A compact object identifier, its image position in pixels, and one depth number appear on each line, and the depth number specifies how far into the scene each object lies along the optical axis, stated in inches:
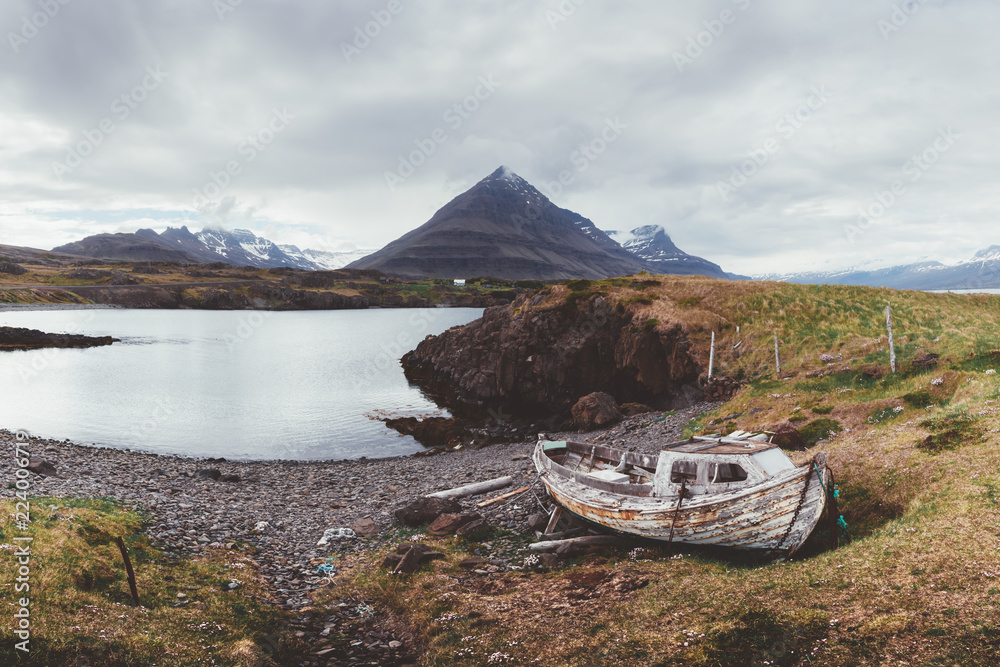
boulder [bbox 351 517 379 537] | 892.2
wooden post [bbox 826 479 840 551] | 550.0
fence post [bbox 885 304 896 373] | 1117.7
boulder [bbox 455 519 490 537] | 830.9
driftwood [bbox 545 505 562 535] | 804.0
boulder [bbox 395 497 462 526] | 914.1
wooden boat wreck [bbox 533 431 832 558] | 555.8
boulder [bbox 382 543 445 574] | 693.3
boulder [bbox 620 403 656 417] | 1758.1
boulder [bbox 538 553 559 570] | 694.1
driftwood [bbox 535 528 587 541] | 775.7
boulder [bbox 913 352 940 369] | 1093.8
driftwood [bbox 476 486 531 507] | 995.3
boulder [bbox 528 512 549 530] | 840.9
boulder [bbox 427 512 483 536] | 859.4
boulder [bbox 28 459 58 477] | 1086.4
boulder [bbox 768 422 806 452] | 881.5
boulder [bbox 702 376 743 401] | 1534.9
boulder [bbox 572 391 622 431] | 1702.8
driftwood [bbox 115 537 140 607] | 504.2
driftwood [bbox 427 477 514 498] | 1091.9
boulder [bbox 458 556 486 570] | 708.7
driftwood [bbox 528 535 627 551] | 719.7
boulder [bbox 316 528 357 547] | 862.1
